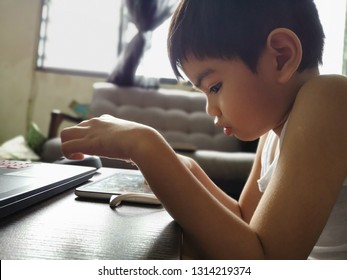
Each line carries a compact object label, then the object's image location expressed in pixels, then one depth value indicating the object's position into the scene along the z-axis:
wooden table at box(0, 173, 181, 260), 0.23
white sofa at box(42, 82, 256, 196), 1.68
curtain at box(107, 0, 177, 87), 2.05
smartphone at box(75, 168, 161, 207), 0.39
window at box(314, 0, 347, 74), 2.08
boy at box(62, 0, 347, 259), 0.31
